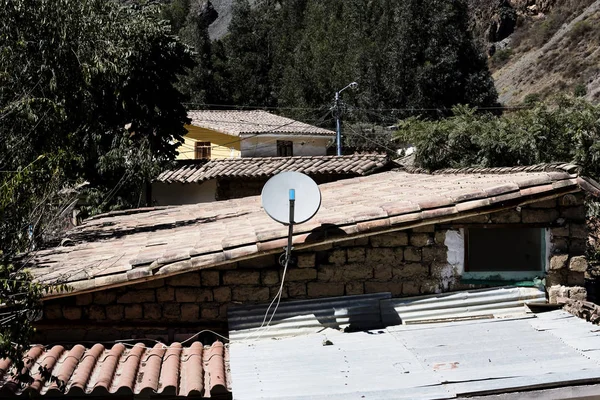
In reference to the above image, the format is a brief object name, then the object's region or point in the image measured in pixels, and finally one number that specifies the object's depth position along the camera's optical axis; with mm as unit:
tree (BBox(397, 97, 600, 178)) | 18297
